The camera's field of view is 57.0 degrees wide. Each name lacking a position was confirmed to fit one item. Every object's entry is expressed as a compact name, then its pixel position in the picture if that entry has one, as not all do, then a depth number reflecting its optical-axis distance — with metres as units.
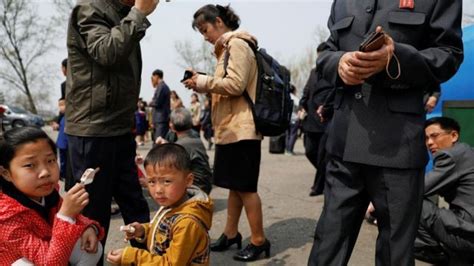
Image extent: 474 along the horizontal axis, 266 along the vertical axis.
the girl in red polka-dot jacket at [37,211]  1.63
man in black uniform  1.76
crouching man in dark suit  2.75
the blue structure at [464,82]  4.20
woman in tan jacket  2.91
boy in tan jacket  1.91
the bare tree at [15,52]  30.64
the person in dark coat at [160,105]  7.48
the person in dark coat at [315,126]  4.48
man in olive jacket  2.21
